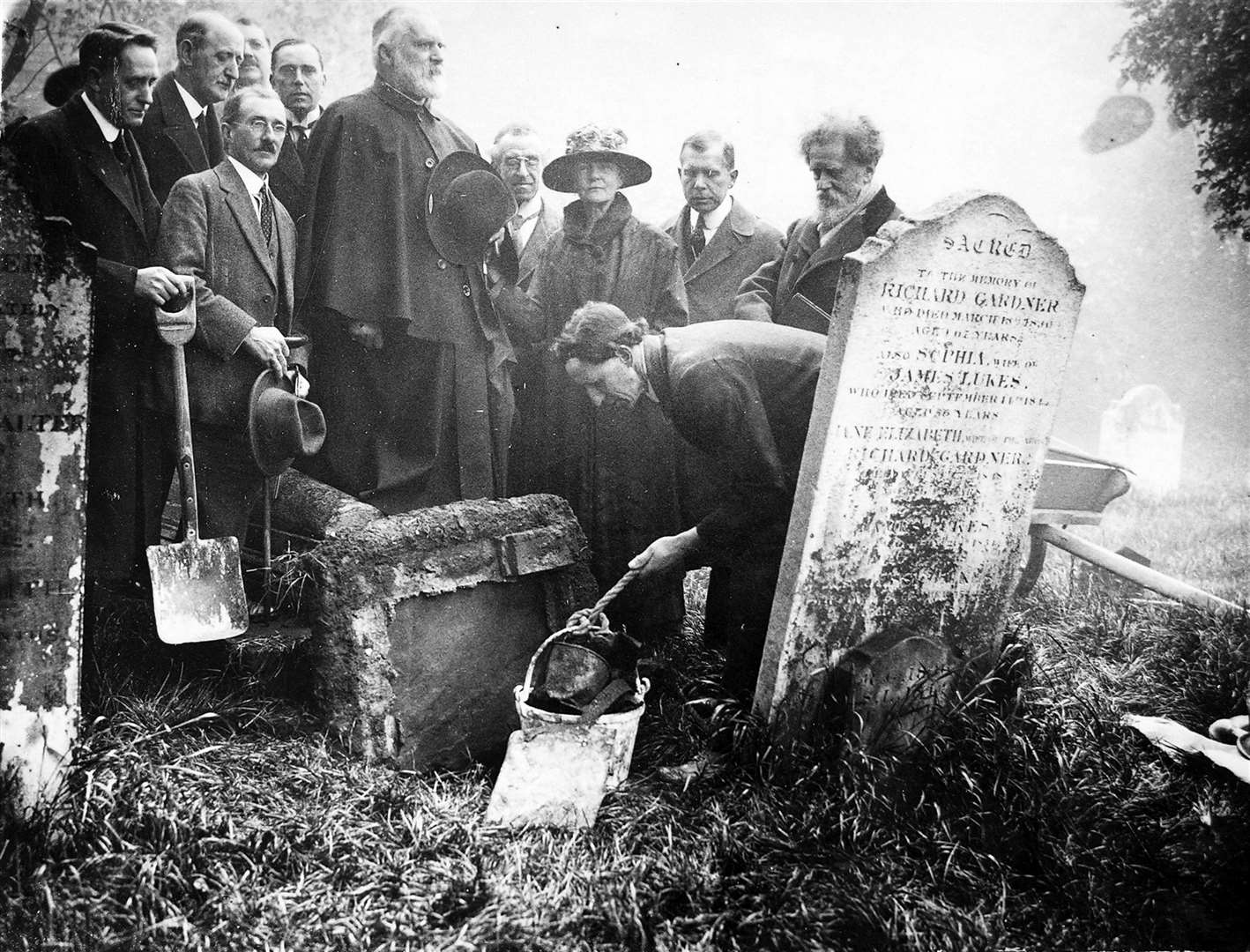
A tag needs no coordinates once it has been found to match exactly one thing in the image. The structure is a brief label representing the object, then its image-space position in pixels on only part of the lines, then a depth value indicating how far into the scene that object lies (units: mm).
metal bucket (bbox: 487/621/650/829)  2924
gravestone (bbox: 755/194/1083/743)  3211
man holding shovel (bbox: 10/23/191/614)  3148
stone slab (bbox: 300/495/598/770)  3271
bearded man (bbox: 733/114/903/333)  4016
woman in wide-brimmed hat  4309
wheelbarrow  4883
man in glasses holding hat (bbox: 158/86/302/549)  3395
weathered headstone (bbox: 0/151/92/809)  2713
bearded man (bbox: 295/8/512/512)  3725
